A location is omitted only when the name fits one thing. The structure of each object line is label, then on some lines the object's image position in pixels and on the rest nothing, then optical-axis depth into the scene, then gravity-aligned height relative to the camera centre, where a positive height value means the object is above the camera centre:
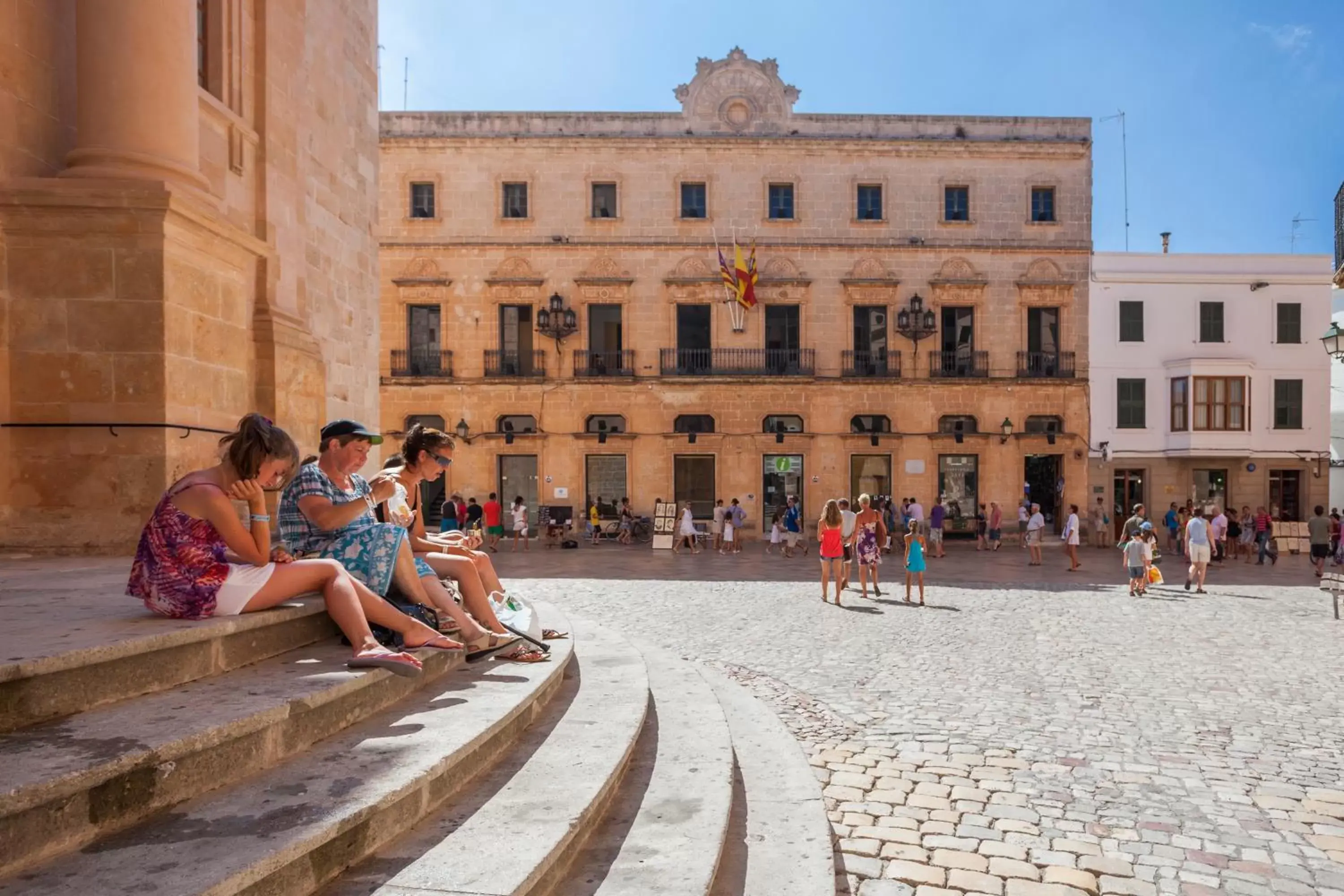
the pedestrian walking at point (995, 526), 23.81 -2.36
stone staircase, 2.20 -1.08
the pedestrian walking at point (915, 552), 12.30 -1.59
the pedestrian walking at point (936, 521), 21.78 -2.03
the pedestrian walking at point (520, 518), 22.39 -1.90
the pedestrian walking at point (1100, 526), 24.73 -2.47
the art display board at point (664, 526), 22.73 -2.18
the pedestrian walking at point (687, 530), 22.23 -2.22
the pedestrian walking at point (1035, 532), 18.91 -2.01
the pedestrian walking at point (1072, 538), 17.77 -2.03
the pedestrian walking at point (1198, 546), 14.38 -1.79
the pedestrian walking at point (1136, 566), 13.74 -2.02
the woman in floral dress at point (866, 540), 13.47 -1.55
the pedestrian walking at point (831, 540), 12.52 -1.43
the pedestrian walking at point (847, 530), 14.39 -1.66
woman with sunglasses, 5.06 -0.66
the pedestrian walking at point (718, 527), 23.11 -2.30
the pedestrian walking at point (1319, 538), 16.94 -1.95
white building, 26.97 +2.04
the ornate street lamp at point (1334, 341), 11.56 +1.40
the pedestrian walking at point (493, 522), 22.11 -2.00
